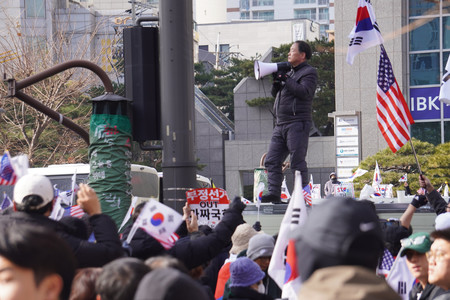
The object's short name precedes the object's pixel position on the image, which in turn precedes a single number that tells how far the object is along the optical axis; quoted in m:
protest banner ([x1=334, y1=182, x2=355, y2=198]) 17.08
